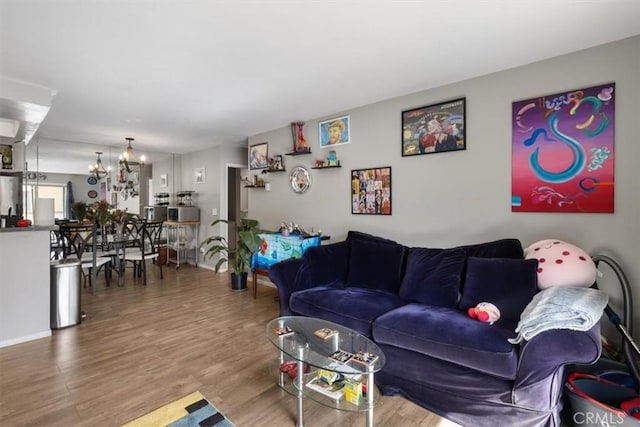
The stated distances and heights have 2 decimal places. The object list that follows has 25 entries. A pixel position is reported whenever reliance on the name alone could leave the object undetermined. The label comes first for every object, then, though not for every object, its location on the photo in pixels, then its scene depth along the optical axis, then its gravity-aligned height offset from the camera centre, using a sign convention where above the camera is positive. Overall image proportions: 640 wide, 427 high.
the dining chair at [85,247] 4.23 -0.56
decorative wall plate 4.18 +0.42
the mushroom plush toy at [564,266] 1.98 -0.39
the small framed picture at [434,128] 2.85 +0.80
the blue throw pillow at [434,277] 2.39 -0.57
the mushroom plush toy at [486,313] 1.98 -0.70
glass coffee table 1.58 -0.85
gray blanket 1.53 -0.55
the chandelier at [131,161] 4.67 +0.90
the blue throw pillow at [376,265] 2.80 -0.55
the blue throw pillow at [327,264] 3.06 -0.57
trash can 3.05 -0.89
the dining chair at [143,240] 4.78 -0.54
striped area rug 1.71 -1.23
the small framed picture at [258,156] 4.77 +0.86
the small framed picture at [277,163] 4.46 +0.68
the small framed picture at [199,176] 6.19 +0.69
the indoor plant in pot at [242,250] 4.12 -0.62
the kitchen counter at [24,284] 2.70 -0.69
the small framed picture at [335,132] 3.71 +0.98
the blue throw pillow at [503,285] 2.04 -0.55
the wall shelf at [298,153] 4.08 +0.77
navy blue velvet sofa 1.60 -0.77
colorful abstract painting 2.20 +0.44
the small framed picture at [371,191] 3.37 +0.20
